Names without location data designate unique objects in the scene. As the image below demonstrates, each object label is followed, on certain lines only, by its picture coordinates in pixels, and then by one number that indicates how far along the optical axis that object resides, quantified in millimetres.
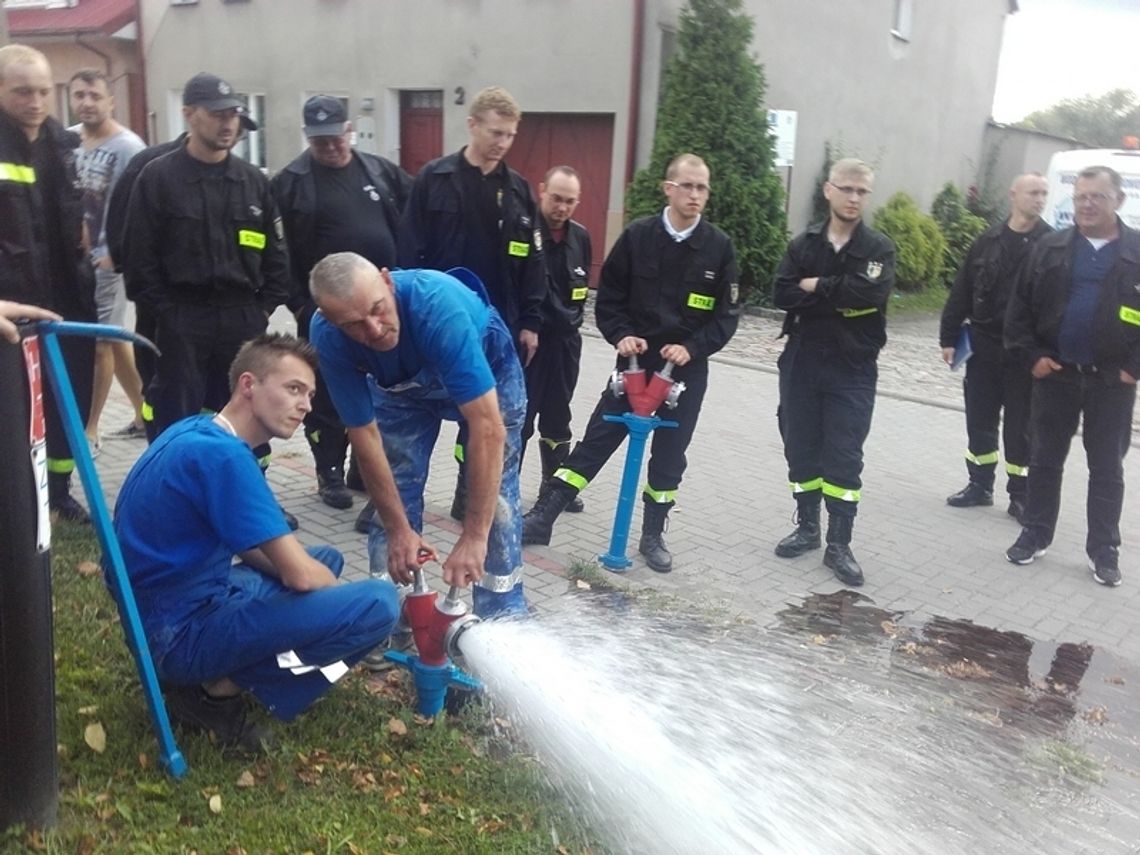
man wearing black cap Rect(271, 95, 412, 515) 5547
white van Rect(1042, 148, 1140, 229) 11480
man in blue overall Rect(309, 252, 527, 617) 3223
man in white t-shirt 6285
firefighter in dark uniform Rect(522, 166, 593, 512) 6012
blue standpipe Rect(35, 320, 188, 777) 2754
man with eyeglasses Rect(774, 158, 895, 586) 5367
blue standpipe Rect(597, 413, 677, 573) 5238
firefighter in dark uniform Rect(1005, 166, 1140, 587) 5484
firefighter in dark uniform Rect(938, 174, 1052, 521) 6621
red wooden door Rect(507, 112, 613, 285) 15094
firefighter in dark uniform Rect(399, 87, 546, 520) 5449
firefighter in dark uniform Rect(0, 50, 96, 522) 4508
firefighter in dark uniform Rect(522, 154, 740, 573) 5352
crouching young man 2984
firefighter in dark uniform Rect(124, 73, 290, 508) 4820
